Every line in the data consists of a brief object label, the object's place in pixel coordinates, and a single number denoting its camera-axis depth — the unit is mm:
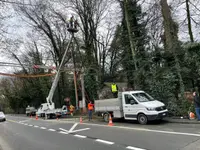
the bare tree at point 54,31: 28817
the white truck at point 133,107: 12453
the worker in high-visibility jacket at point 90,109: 18386
